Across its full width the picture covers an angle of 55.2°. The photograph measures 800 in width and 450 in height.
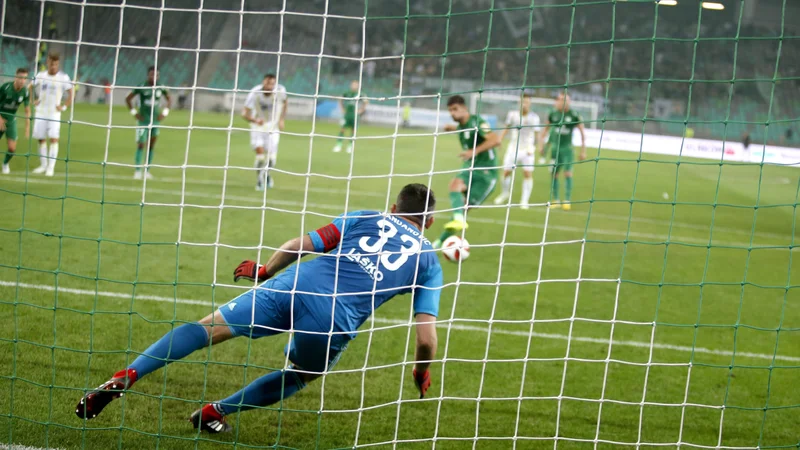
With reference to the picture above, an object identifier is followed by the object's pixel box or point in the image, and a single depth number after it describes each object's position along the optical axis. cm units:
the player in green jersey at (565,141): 1319
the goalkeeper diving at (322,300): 410
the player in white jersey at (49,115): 1285
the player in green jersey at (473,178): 920
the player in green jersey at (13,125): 1024
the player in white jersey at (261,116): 1309
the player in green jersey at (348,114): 2367
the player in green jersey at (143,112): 1388
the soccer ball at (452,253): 784
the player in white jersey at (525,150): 1450
